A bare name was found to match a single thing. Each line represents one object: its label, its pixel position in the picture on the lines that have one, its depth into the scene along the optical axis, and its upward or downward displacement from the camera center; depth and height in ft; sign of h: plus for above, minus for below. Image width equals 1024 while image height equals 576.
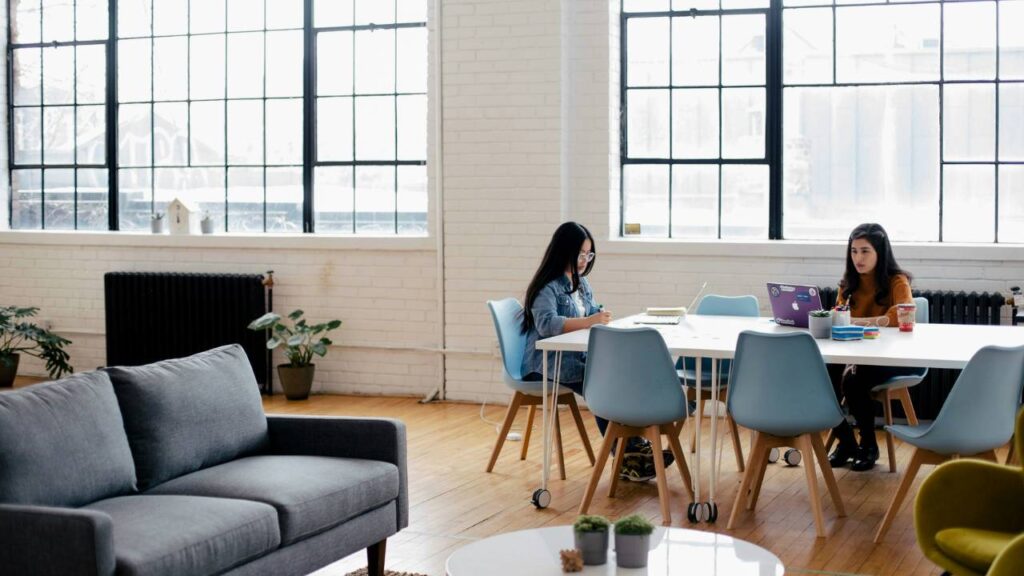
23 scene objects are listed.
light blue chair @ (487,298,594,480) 19.93 -2.00
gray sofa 10.84 -2.42
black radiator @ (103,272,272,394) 28.96 -1.50
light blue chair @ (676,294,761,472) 20.49 -1.96
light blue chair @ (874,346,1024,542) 15.01 -1.94
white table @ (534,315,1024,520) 16.06 -1.27
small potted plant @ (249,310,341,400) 27.81 -2.17
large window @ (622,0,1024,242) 24.52 +2.79
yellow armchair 12.37 -2.53
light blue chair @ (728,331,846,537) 15.97 -1.84
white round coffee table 11.23 -2.86
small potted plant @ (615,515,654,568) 11.16 -2.61
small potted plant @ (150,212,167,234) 30.40 +0.71
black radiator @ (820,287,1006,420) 23.50 -1.20
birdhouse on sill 30.01 +0.87
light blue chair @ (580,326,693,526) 16.75 -1.88
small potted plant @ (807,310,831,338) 18.02 -1.05
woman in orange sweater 19.90 -0.83
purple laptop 19.03 -0.76
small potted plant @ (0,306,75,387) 29.71 -2.34
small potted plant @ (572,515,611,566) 11.25 -2.61
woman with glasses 19.47 -0.93
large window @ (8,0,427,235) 28.84 +3.40
